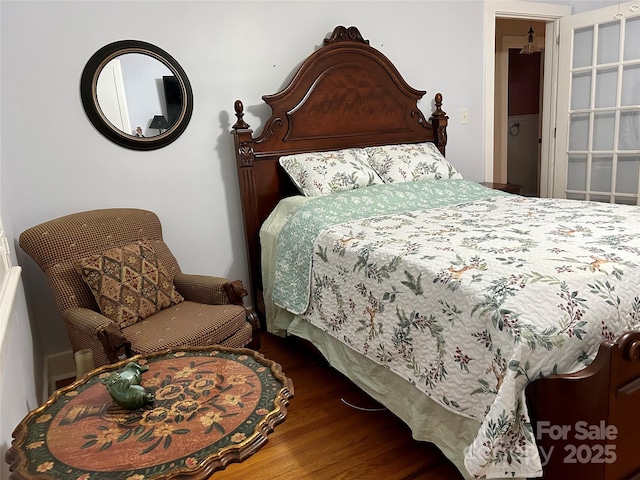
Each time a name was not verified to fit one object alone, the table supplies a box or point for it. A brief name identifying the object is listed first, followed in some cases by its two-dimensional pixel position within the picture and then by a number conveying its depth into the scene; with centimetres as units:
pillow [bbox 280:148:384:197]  270
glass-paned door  349
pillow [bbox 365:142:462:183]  292
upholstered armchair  192
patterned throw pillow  205
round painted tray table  95
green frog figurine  111
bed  122
